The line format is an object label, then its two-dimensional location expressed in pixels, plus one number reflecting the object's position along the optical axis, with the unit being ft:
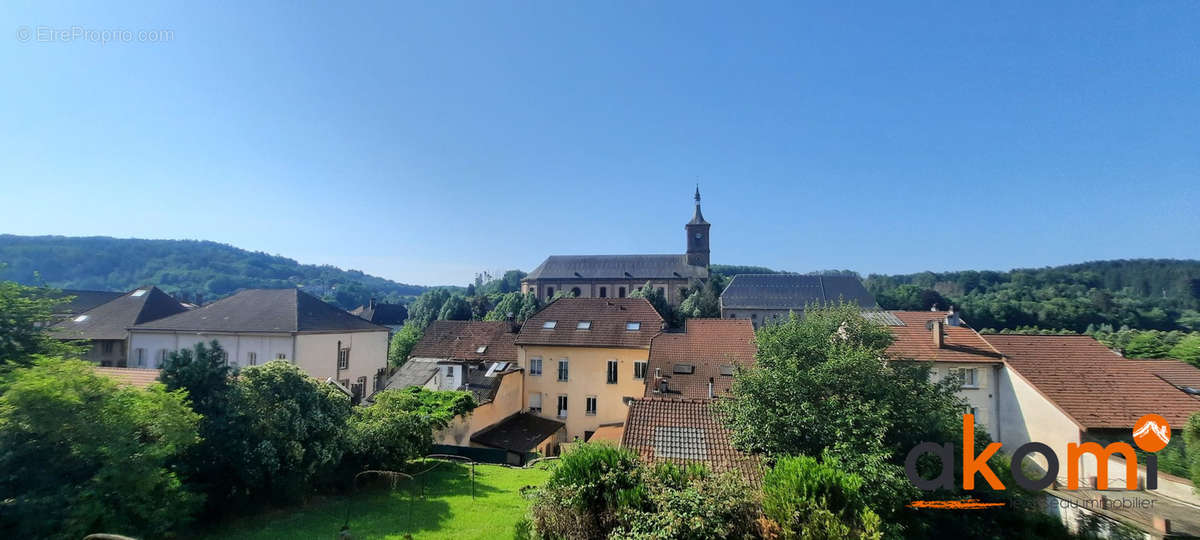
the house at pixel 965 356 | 58.39
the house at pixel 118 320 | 87.15
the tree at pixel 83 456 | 24.52
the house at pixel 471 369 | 70.03
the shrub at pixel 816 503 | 24.88
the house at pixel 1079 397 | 44.37
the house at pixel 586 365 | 79.71
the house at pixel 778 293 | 221.87
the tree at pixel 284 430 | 34.65
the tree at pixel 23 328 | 36.83
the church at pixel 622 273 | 261.65
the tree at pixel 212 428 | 34.09
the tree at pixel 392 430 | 43.88
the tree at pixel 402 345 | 132.57
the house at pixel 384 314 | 238.68
